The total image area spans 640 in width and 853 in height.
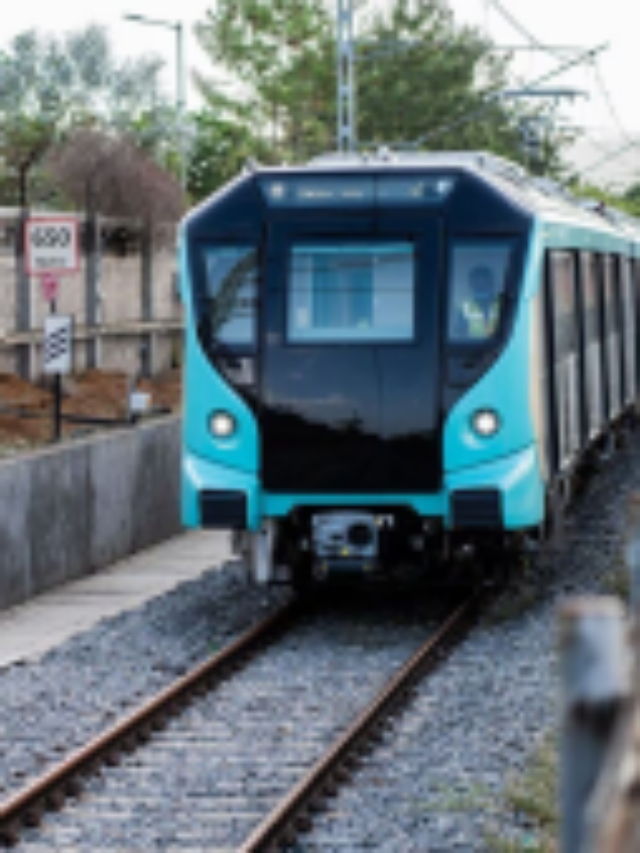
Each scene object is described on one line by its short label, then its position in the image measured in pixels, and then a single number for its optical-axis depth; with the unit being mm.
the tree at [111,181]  44000
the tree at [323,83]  67812
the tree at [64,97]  52344
